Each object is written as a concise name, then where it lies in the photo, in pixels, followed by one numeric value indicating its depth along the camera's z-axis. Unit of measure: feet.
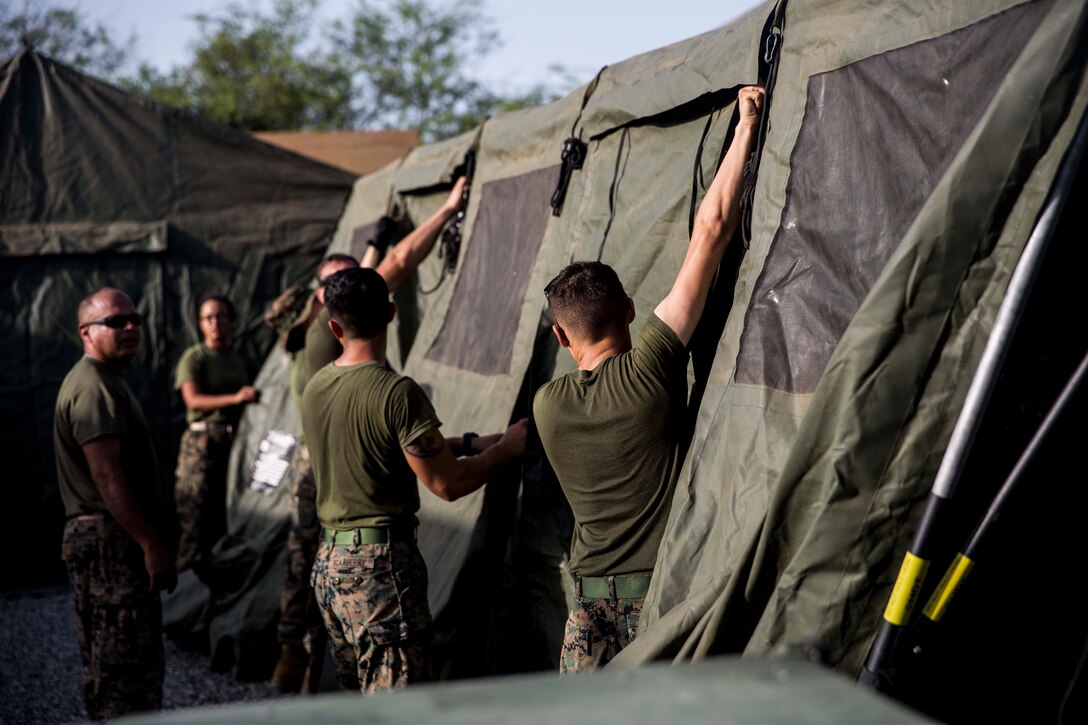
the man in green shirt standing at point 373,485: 11.73
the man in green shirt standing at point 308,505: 18.42
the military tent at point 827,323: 6.96
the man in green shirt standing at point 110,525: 14.40
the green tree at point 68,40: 86.43
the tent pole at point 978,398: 6.56
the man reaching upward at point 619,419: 9.68
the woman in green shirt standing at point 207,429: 25.00
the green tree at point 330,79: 81.66
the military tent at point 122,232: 27.25
